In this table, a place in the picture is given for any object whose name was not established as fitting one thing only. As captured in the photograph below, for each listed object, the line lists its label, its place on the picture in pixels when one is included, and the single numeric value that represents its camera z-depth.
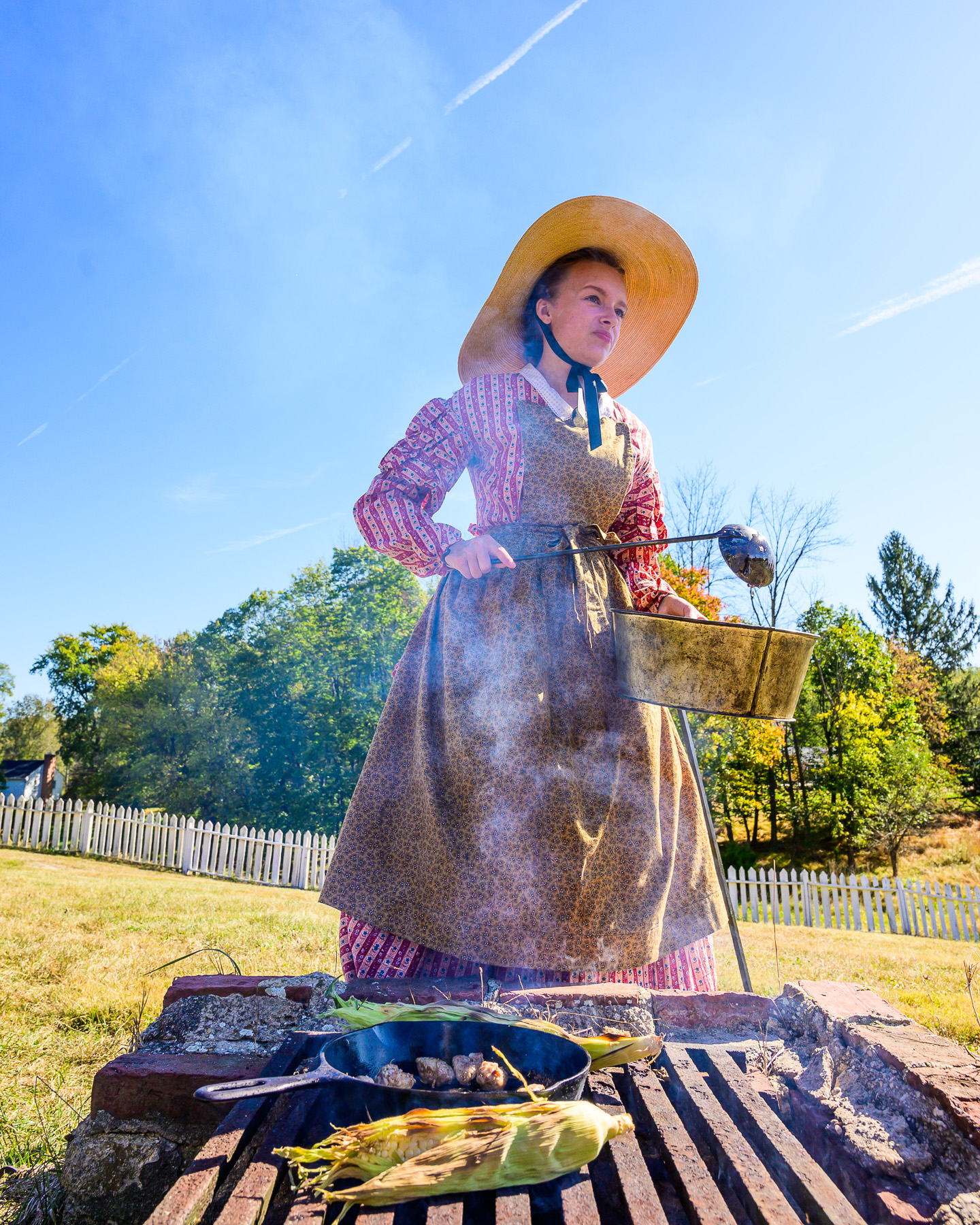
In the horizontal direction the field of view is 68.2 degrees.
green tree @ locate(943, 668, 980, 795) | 26.22
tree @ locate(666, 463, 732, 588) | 15.66
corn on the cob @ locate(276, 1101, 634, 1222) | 0.89
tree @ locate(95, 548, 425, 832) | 17.77
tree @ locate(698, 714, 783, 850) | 17.38
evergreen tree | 32.84
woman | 1.79
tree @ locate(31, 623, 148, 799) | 32.72
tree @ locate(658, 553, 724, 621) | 13.09
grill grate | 0.89
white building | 34.12
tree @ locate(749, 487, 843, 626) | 16.66
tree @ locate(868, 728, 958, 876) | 18.69
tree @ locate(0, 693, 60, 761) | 42.09
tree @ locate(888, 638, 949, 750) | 24.09
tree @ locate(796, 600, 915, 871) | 19.84
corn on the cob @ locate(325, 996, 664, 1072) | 1.30
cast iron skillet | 1.01
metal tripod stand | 1.84
